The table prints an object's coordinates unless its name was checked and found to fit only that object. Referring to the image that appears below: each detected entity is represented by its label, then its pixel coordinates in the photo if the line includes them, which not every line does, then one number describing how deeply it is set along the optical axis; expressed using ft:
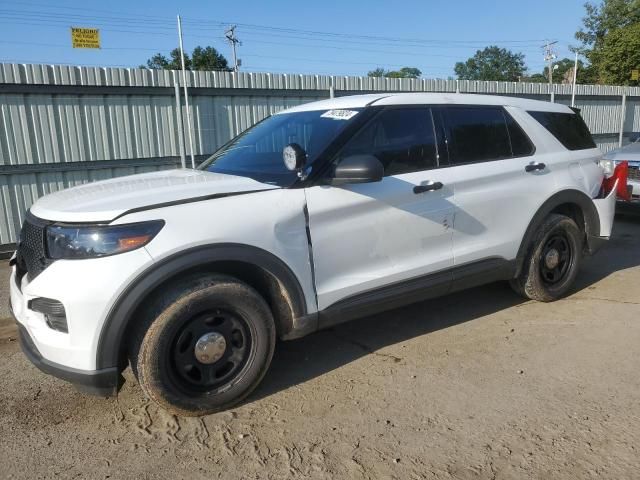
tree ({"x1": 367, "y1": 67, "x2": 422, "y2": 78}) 271.49
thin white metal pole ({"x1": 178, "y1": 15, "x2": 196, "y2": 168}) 26.89
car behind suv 25.93
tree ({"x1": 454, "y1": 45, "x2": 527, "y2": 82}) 320.50
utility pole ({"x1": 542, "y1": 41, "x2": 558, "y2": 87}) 170.65
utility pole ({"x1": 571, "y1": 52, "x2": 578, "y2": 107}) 44.98
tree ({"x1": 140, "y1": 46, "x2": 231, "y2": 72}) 193.26
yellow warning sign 25.53
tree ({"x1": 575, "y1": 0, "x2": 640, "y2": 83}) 109.19
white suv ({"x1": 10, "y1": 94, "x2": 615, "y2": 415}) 8.76
